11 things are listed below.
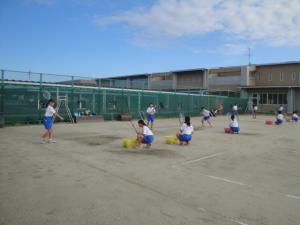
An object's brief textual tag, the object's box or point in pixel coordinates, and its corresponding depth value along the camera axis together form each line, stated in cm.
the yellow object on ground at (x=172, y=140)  1267
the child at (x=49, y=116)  1187
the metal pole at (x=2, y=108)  1860
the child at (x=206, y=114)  2107
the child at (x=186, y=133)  1223
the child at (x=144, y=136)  1121
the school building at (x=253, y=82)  4684
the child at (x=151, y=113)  1858
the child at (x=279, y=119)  2514
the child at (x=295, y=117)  2780
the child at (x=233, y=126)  1728
